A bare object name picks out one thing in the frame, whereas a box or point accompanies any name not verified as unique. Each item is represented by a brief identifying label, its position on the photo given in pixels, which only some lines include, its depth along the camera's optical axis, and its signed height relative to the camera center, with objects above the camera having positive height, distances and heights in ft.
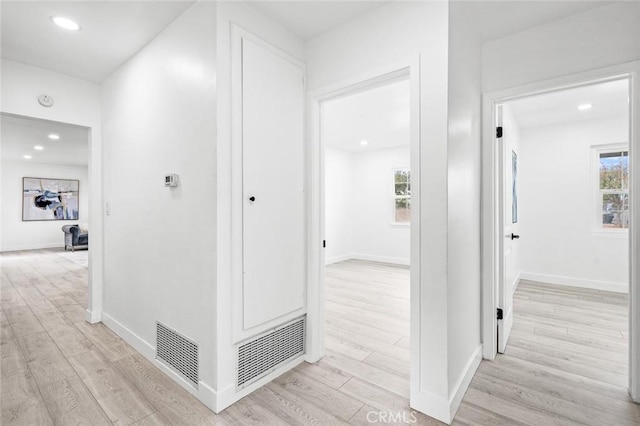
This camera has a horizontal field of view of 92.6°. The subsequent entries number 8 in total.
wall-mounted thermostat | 7.04 +0.77
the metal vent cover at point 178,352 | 6.65 -3.24
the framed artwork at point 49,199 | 28.45 +1.40
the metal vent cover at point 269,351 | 6.57 -3.24
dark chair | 27.86 -2.24
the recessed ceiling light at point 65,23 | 7.07 +4.50
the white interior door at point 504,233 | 8.45 -0.65
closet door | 6.56 +0.63
